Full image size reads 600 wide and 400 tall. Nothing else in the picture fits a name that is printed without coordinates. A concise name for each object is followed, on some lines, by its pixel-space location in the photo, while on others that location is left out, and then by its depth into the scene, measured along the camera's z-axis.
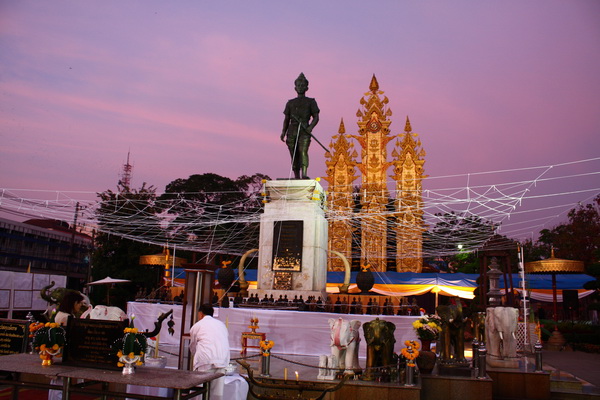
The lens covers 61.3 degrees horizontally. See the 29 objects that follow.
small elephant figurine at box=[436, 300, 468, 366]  10.84
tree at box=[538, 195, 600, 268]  34.53
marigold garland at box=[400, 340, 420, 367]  8.70
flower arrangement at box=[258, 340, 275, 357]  9.41
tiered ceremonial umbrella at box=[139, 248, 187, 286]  25.21
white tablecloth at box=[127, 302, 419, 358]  13.09
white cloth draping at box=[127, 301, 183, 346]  14.72
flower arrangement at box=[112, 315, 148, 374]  5.92
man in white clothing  7.24
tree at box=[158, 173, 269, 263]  30.20
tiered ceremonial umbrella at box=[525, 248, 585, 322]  23.08
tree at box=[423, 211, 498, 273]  32.88
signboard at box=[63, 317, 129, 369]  6.22
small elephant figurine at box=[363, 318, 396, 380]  9.39
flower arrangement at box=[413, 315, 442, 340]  10.51
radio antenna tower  64.50
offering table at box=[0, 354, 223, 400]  5.48
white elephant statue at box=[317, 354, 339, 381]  9.31
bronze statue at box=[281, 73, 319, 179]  16.50
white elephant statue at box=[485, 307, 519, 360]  11.64
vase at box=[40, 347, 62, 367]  6.26
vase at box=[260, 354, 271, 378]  9.50
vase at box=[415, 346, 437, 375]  10.04
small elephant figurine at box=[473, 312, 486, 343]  13.99
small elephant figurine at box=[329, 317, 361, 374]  9.54
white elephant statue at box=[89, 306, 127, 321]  8.35
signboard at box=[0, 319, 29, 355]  9.58
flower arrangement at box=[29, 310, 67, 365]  6.27
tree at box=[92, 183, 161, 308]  31.05
